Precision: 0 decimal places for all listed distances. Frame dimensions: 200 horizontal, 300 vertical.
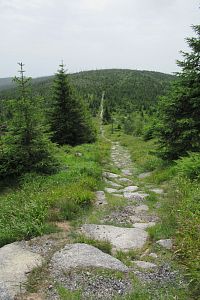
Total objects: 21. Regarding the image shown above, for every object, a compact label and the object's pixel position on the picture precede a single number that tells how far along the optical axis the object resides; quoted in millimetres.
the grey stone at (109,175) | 11725
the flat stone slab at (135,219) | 7332
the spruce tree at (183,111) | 11680
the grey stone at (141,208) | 8084
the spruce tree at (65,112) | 17875
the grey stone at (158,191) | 9522
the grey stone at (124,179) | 11422
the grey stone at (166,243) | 5739
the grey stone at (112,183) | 10634
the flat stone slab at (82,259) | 5078
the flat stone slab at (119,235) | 6039
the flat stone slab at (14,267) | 4492
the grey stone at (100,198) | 8523
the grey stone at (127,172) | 12703
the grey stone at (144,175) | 12167
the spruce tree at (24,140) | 10688
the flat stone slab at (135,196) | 9023
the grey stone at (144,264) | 5105
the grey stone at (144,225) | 6950
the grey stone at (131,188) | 10073
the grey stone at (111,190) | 9700
